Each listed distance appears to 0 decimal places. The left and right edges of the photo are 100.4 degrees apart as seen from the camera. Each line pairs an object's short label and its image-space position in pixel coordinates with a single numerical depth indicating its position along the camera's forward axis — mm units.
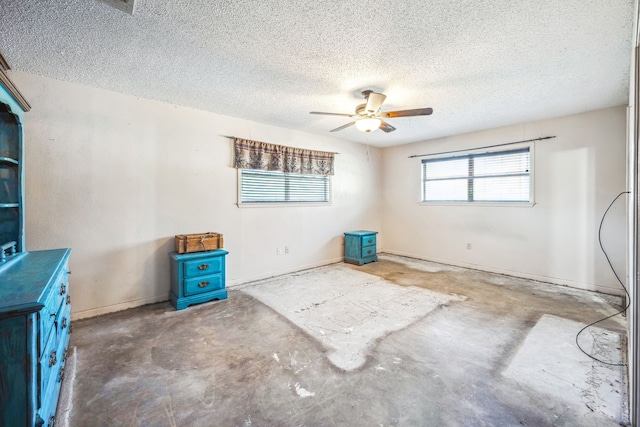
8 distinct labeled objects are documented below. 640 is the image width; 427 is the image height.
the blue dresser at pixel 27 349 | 1041
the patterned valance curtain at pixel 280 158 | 3865
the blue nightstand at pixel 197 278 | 2980
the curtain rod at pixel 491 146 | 3921
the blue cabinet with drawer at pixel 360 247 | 4930
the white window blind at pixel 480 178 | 4199
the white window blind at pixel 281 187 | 4004
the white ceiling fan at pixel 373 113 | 2705
